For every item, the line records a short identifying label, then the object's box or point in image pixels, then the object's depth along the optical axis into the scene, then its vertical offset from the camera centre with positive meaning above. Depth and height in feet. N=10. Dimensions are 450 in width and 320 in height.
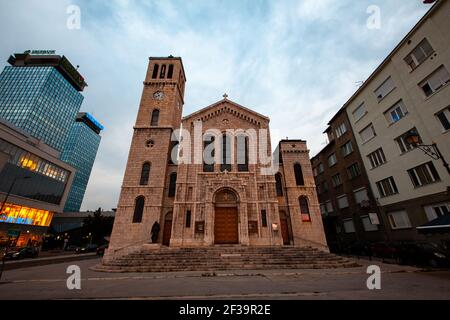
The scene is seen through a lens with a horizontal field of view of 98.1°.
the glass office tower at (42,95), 249.34 +189.34
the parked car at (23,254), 83.25 -5.39
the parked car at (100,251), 109.50 -5.53
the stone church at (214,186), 59.52 +16.67
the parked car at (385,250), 51.01 -2.78
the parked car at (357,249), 63.21 -3.00
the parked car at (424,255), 37.96 -3.01
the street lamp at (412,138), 31.75 +15.33
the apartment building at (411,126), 46.57 +29.38
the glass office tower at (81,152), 383.65 +169.94
